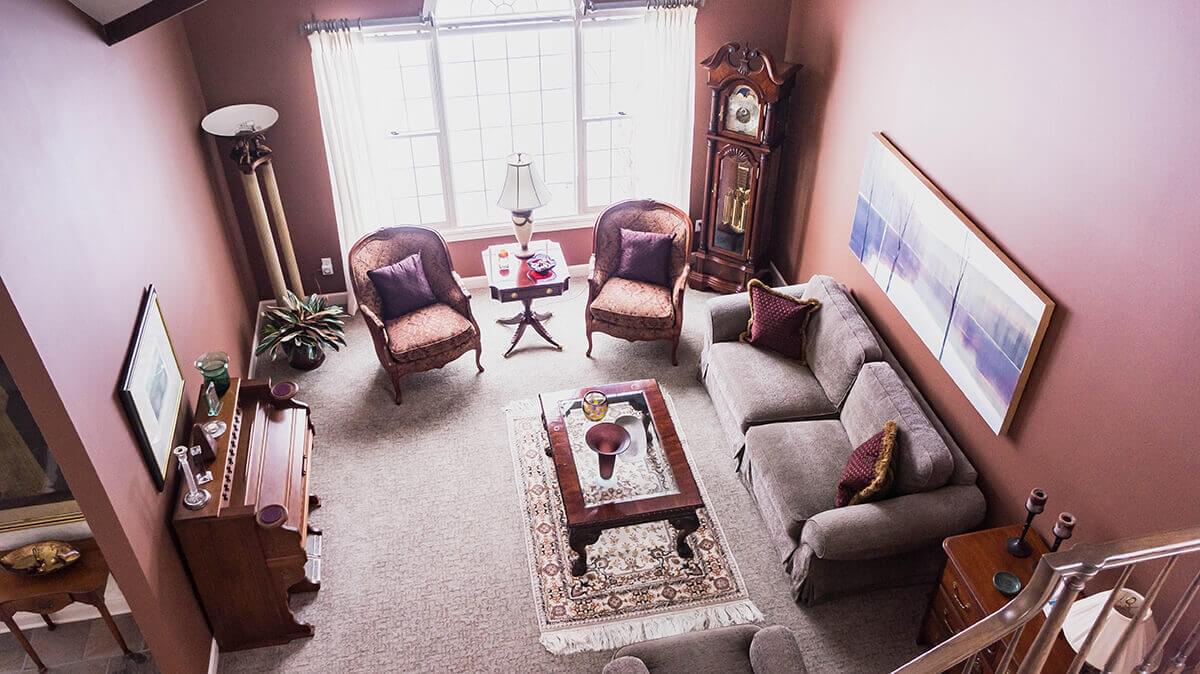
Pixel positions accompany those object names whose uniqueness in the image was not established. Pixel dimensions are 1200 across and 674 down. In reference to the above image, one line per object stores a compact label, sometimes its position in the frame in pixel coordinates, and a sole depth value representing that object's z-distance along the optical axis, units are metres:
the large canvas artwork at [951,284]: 3.98
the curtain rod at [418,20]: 5.81
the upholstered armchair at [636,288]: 6.07
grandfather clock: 6.02
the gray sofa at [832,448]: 4.24
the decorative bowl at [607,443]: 4.67
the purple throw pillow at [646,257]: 6.30
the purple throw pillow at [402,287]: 5.94
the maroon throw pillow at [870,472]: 4.31
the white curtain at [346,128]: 5.90
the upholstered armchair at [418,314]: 5.76
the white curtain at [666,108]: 6.33
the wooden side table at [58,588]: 3.80
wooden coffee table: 4.47
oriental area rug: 4.43
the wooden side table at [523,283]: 6.10
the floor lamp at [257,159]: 5.67
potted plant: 6.08
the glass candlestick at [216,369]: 4.49
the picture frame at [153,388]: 3.65
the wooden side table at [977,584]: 3.70
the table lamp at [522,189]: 5.94
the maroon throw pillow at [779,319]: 5.53
